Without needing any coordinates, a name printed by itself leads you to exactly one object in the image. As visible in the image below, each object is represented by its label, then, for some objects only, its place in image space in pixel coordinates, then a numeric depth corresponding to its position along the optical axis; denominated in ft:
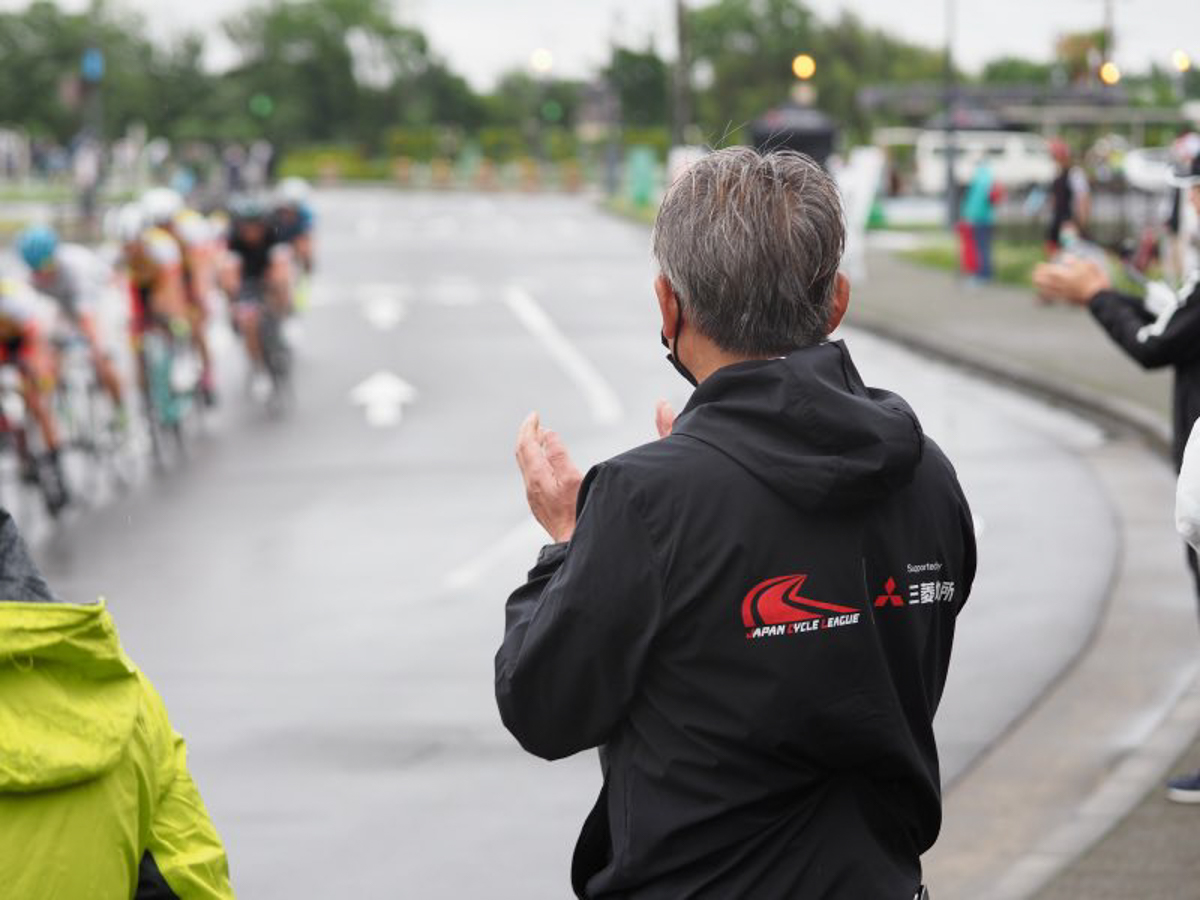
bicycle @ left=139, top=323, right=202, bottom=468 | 51.19
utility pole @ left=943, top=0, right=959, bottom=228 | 140.05
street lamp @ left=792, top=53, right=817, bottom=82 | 134.58
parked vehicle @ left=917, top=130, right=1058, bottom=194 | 229.45
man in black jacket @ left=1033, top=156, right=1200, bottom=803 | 19.76
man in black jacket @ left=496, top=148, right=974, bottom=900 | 8.96
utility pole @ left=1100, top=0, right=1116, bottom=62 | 166.50
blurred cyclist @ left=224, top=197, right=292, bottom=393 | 60.64
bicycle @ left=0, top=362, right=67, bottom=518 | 42.04
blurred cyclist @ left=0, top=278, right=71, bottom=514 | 40.75
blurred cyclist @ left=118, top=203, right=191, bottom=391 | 51.13
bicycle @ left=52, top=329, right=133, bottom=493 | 45.68
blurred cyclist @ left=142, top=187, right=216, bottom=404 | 54.03
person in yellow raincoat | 9.10
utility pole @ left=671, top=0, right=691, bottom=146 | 178.19
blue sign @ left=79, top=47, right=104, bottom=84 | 149.38
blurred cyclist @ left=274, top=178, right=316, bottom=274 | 64.13
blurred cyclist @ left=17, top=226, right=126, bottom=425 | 43.98
